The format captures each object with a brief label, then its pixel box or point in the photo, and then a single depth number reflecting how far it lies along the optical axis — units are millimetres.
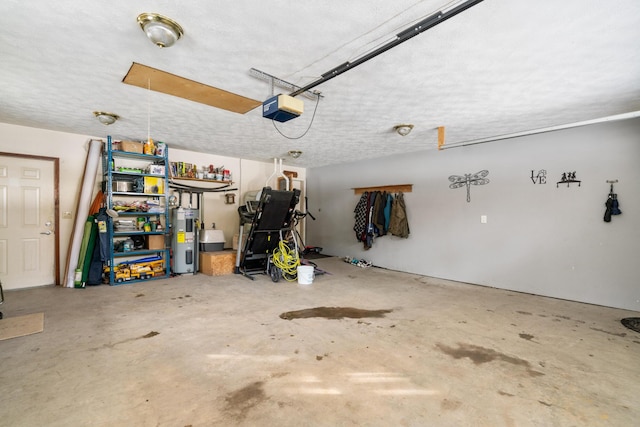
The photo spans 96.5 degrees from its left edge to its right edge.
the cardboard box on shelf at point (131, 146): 4914
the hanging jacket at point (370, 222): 6246
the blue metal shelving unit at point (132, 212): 4715
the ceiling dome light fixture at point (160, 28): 1874
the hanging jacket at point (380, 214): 6137
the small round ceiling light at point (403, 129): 4164
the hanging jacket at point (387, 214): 6070
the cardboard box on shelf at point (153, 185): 5141
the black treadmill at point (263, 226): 4977
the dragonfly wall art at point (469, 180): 4949
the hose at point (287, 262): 5027
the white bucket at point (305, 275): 4863
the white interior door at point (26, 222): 4324
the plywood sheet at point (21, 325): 2783
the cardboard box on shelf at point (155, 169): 5156
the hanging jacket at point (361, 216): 6398
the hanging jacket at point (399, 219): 5863
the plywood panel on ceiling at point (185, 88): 2675
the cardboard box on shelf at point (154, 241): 5227
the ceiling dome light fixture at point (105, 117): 3736
